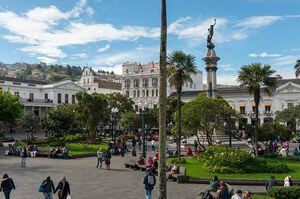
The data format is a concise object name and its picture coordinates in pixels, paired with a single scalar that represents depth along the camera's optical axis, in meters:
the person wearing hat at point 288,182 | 12.63
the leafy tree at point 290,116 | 47.60
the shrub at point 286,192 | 10.72
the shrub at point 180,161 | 20.48
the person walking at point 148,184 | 11.29
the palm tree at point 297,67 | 52.49
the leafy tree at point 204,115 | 24.27
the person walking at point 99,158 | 20.07
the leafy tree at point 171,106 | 52.83
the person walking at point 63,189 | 10.95
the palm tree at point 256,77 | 24.35
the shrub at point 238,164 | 17.09
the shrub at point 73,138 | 34.66
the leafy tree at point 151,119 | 51.00
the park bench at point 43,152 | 25.73
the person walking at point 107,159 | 19.46
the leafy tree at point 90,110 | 35.35
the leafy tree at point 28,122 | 46.92
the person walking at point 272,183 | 12.69
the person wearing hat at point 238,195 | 9.50
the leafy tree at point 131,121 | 47.17
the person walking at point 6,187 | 11.35
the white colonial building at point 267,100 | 57.72
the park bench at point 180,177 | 15.50
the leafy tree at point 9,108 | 33.33
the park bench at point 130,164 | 19.94
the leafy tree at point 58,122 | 32.82
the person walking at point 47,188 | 11.12
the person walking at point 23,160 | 19.74
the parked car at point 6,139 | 40.09
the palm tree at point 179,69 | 21.52
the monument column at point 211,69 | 34.92
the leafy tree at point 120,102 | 56.62
